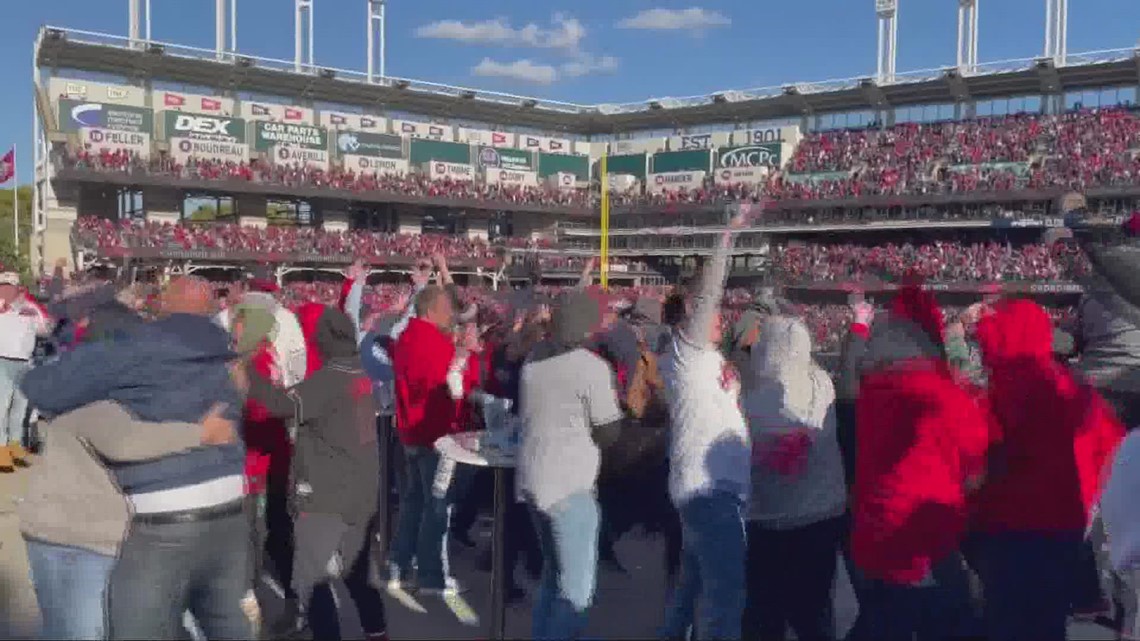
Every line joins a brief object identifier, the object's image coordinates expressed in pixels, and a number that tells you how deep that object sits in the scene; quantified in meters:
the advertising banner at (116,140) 39.72
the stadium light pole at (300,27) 46.50
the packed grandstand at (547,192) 38.28
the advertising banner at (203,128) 42.38
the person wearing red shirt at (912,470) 4.03
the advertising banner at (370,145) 47.34
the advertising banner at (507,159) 51.59
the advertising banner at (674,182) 49.62
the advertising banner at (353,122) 47.56
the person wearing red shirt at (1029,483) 4.04
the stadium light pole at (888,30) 45.56
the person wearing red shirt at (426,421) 5.88
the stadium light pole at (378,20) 49.78
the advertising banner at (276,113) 45.16
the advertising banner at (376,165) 47.31
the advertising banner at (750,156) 48.06
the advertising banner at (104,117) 39.59
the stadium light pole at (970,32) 43.50
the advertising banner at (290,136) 44.88
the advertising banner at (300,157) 45.25
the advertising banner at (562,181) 53.38
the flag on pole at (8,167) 37.06
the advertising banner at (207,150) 42.12
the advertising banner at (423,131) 49.47
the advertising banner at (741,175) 47.75
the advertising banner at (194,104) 42.50
